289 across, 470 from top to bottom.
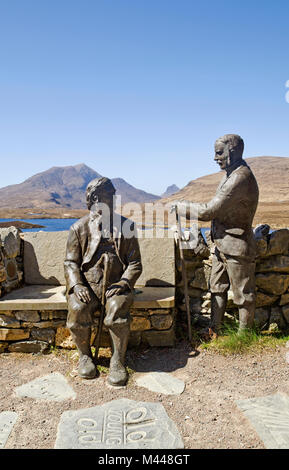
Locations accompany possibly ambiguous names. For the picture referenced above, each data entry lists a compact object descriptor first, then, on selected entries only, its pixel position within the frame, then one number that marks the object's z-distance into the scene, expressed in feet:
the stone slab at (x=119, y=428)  8.31
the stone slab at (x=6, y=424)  8.57
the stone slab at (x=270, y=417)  8.37
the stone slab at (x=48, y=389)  10.64
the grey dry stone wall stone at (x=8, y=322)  13.50
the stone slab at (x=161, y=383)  10.97
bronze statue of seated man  11.67
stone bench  13.50
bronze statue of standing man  13.10
